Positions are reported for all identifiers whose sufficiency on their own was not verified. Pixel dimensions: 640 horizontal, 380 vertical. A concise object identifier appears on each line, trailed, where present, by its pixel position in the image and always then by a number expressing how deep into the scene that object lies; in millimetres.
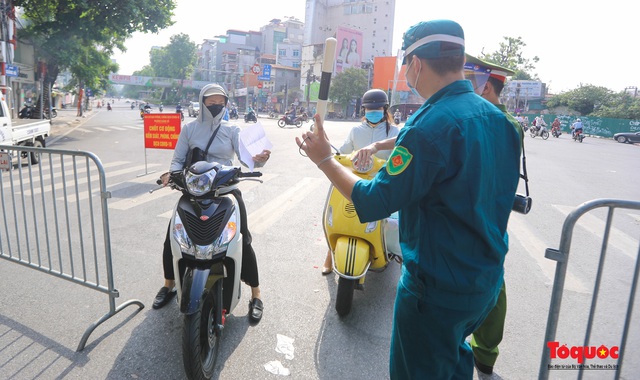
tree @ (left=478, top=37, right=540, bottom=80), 50331
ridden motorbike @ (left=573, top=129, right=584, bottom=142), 29258
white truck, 9227
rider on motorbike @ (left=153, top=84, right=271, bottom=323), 3355
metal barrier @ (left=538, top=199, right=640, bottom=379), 1916
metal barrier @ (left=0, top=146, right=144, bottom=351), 3145
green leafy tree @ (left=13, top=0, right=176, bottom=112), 17078
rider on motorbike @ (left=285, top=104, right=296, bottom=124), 31912
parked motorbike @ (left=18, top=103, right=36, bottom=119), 19359
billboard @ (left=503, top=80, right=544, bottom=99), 60281
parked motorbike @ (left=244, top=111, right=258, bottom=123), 33625
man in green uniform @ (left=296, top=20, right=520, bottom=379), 1441
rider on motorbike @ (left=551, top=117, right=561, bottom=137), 34175
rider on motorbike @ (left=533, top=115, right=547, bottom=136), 31077
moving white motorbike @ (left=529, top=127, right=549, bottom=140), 31047
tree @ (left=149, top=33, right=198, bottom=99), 82812
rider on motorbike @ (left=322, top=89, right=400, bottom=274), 4074
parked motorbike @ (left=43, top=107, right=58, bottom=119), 23888
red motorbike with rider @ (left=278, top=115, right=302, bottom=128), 31333
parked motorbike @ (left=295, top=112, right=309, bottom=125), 31962
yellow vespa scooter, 3279
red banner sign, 10055
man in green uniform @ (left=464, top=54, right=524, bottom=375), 2643
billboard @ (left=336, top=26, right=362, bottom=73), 68188
